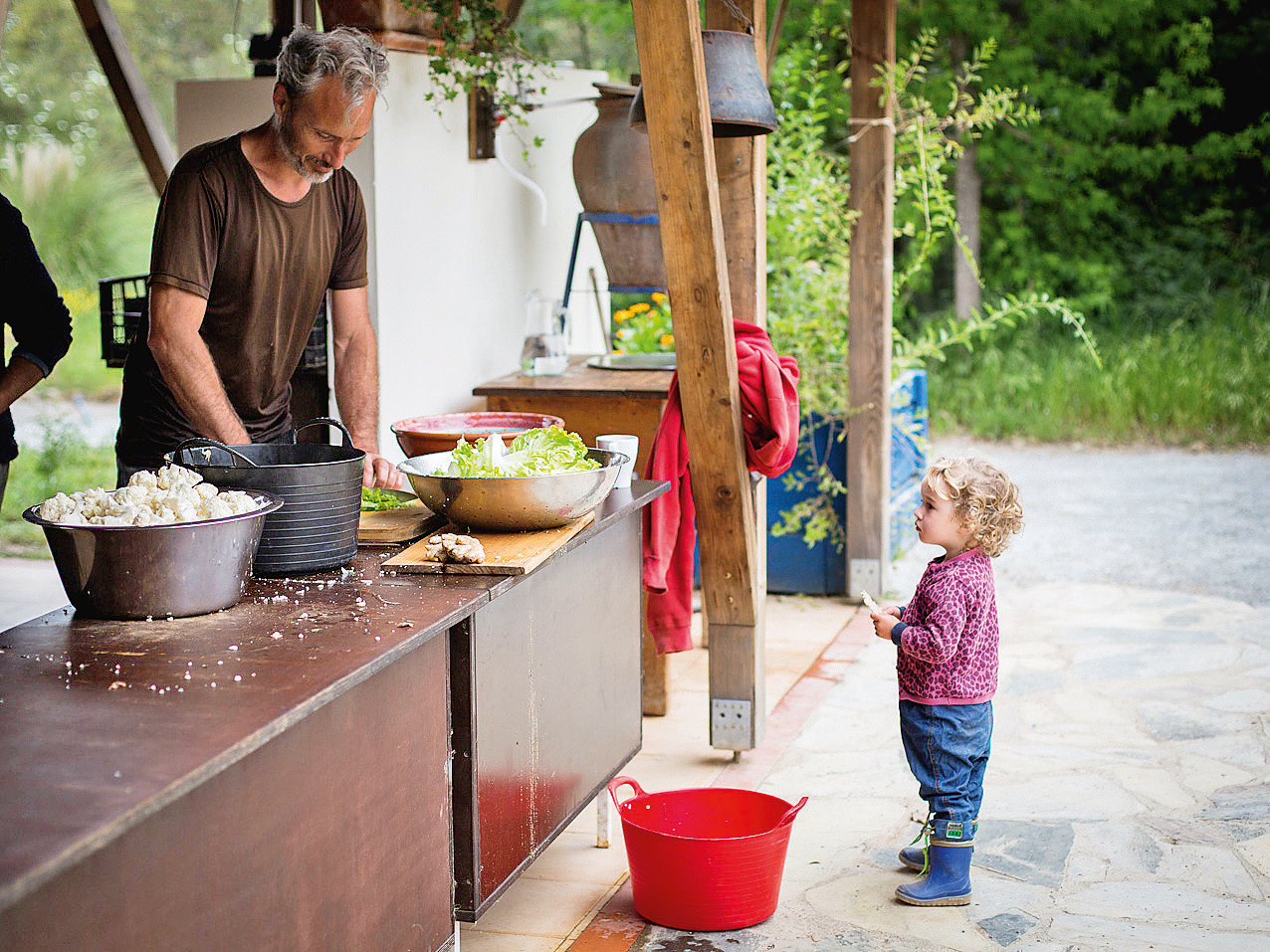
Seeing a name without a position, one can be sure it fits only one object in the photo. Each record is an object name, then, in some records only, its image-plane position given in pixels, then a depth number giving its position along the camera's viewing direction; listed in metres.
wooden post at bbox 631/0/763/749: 3.13
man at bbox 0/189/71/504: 3.32
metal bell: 3.42
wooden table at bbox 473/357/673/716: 4.41
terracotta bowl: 3.64
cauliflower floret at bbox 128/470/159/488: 2.24
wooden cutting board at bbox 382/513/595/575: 2.48
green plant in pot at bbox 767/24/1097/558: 5.62
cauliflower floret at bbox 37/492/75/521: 2.13
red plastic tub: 2.88
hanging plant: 4.37
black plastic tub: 2.38
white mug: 3.42
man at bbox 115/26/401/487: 3.08
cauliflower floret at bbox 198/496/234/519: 2.16
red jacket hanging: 3.74
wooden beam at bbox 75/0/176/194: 4.96
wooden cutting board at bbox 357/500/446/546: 2.79
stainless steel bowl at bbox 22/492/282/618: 2.08
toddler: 2.97
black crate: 4.05
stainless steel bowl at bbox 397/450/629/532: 2.68
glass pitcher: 4.91
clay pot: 4.73
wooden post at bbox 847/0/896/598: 5.52
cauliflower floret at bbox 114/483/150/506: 2.15
